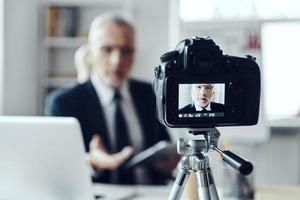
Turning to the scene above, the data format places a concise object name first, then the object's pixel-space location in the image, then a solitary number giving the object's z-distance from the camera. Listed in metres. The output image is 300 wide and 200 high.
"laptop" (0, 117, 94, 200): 1.39
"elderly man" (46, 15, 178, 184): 2.73
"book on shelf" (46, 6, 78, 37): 4.02
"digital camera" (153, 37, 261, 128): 1.14
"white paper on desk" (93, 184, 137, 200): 1.91
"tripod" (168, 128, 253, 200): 1.17
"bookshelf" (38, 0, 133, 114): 4.01
